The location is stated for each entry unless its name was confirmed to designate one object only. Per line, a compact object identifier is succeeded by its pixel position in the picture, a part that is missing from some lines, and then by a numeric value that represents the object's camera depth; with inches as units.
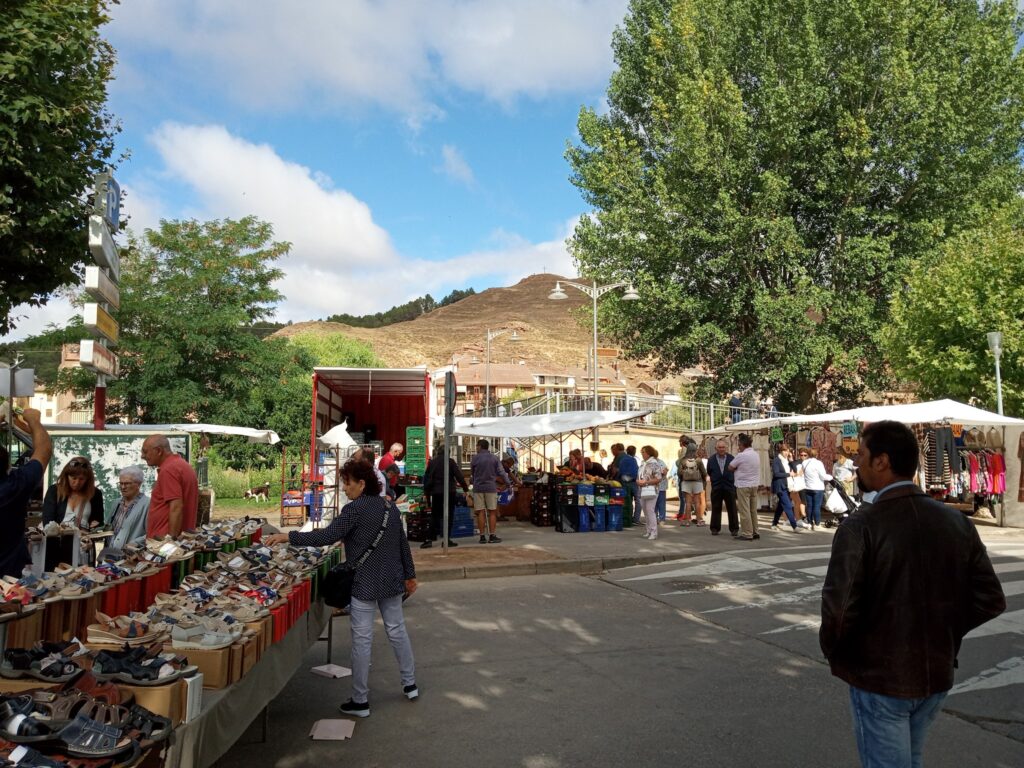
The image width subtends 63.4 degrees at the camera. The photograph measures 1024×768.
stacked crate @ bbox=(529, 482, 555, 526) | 721.6
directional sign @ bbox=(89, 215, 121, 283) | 366.3
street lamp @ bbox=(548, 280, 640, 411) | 1006.4
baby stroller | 669.9
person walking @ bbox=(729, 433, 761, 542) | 578.9
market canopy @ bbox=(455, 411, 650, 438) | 701.3
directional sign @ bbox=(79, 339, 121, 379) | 369.7
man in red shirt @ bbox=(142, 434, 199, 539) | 273.7
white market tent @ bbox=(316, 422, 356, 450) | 705.0
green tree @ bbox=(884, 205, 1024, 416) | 922.7
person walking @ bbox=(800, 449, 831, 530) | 657.0
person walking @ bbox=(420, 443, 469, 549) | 571.2
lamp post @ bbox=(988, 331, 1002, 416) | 723.4
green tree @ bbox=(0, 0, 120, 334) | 456.4
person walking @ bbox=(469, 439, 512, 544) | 593.6
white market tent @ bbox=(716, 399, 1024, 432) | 648.4
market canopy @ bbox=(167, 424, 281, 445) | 886.5
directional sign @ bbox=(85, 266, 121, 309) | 355.6
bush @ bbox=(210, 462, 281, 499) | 1209.4
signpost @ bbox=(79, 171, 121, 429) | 366.0
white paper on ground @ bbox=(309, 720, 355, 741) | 204.2
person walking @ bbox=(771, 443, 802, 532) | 668.7
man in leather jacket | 121.3
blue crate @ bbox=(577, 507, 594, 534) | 661.3
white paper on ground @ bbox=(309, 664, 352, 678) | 262.7
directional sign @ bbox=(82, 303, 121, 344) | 364.5
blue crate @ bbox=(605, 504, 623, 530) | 675.4
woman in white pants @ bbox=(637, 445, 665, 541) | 593.9
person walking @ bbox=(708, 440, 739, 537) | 599.5
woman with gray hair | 284.4
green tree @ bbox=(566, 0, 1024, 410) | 1071.0
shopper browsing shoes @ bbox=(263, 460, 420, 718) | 223.6
